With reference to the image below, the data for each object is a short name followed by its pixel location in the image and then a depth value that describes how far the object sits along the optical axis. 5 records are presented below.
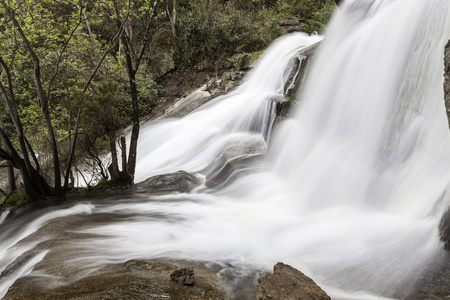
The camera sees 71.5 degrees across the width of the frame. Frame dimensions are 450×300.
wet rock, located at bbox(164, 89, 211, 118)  14.91
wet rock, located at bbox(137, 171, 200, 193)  8.17
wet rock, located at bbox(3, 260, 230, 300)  3.19
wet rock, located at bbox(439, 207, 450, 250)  3.88
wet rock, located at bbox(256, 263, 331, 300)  3.12
